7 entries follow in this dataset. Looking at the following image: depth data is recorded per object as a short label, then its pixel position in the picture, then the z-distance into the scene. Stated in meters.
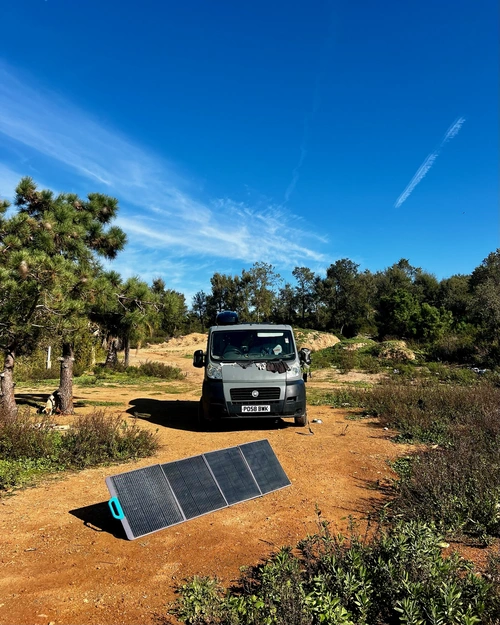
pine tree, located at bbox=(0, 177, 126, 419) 7.50
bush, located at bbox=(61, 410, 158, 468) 6.38
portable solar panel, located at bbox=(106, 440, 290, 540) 4.16
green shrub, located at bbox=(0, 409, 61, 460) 6.15
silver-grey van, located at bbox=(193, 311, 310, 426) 8.27
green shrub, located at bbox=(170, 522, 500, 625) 2.45
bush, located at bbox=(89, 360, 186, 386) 22.52
